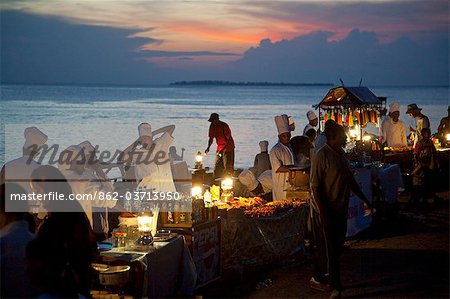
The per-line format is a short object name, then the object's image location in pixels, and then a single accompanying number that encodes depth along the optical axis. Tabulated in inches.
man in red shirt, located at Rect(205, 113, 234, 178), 706.8
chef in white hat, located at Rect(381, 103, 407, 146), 716.0
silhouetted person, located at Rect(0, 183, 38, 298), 229.3
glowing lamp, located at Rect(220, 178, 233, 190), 422.3
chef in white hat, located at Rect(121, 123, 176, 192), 422.3
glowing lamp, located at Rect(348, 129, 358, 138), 607.0
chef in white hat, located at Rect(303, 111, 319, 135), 729.6
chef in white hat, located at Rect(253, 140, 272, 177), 634.8
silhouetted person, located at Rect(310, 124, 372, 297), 331.3
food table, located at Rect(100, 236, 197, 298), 279.7
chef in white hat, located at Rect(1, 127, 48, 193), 345.7
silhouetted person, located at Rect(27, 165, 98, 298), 211.0
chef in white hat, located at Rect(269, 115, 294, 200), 465.7
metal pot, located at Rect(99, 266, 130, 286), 265.7
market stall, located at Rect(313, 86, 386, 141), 589.9
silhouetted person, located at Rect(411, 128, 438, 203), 601.9
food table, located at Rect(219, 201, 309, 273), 381.4
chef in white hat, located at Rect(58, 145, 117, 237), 332.5
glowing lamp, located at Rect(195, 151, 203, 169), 626.5
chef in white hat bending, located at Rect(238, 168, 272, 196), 582.2
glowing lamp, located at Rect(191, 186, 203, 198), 352.6
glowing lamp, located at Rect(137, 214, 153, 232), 309.1
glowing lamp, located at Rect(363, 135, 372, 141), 610.7
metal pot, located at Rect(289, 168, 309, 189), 455.5
